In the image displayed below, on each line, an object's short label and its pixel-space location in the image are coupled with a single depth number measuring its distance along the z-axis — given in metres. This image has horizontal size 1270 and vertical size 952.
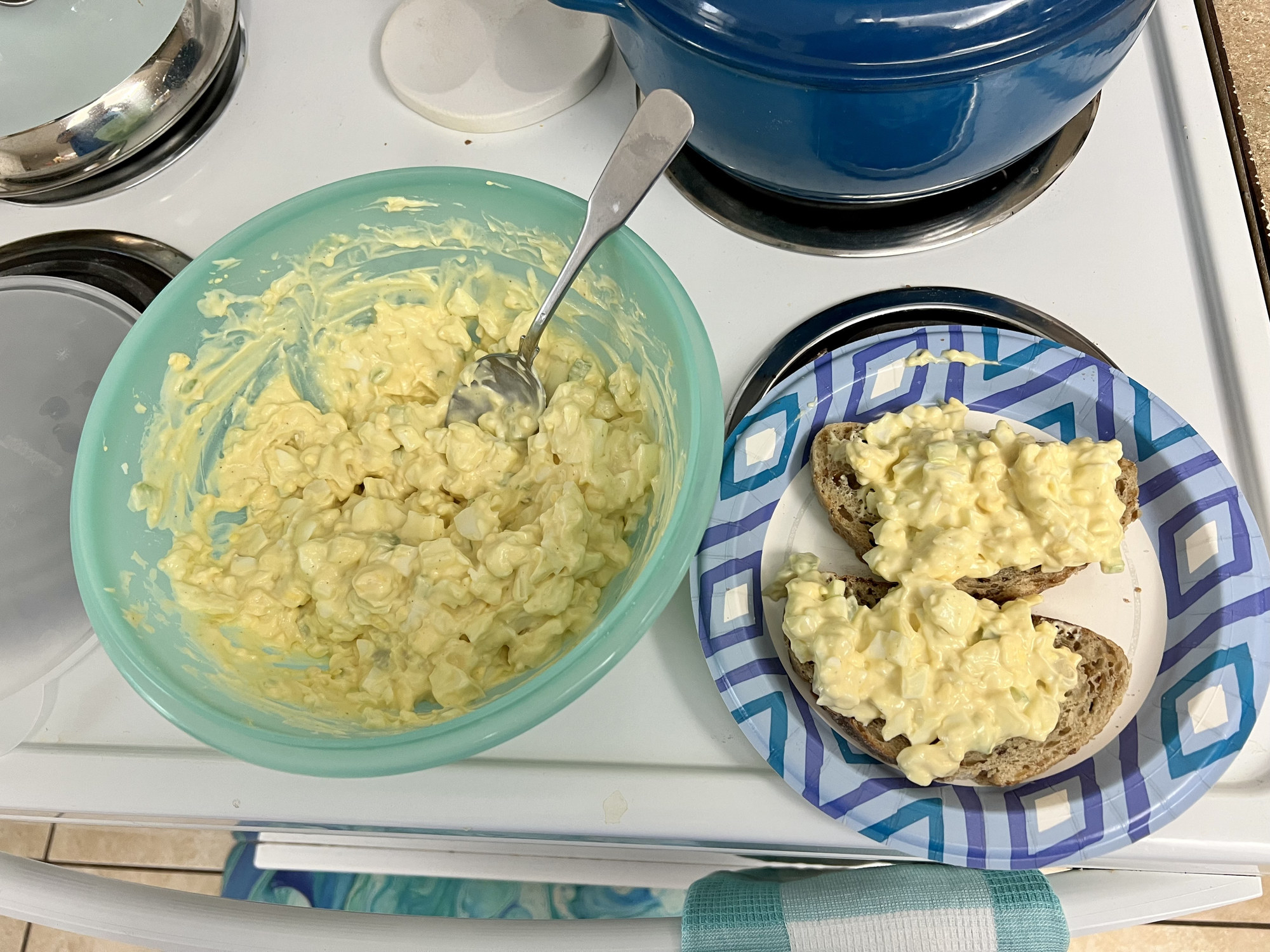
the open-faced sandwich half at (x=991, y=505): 0.65
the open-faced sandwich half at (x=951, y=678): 0.62
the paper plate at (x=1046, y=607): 0.62
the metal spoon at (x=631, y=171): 0.67
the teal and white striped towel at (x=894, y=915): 0.65
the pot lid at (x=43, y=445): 0.79
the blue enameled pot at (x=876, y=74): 0.55
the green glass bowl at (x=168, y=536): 0.58
